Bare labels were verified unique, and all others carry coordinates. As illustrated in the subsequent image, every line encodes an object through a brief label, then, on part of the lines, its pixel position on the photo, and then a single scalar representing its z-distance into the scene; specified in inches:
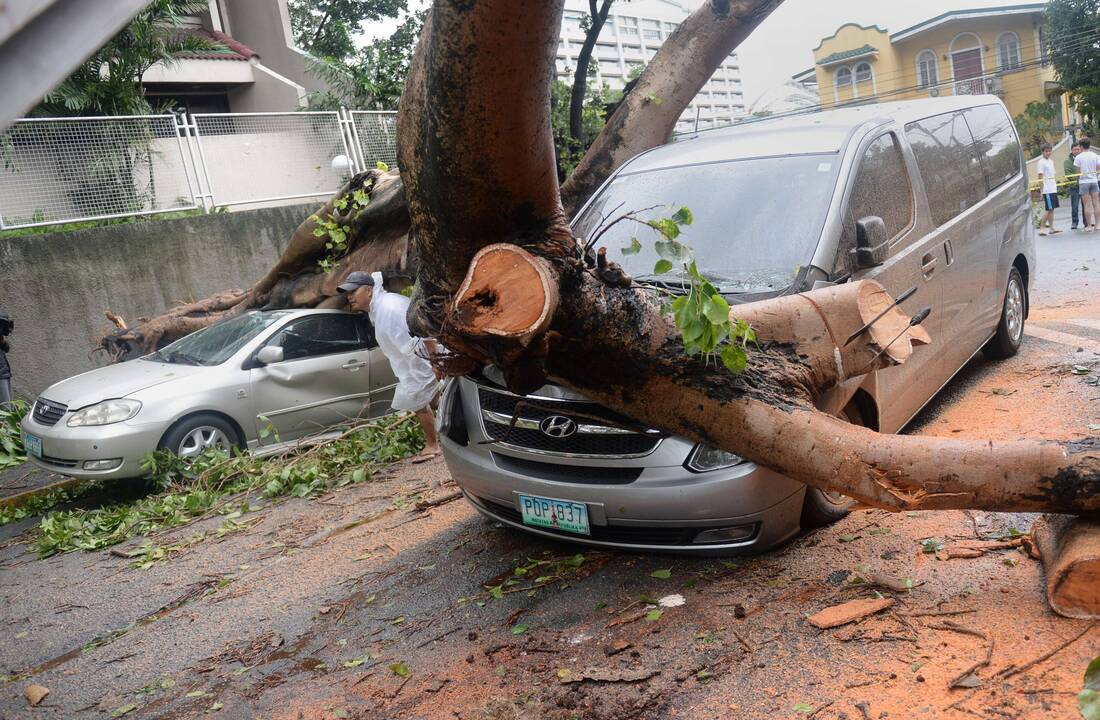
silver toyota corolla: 297.7
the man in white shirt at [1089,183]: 653.9
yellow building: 1592.0
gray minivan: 149.7
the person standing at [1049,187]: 690.8
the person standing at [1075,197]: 699.4
